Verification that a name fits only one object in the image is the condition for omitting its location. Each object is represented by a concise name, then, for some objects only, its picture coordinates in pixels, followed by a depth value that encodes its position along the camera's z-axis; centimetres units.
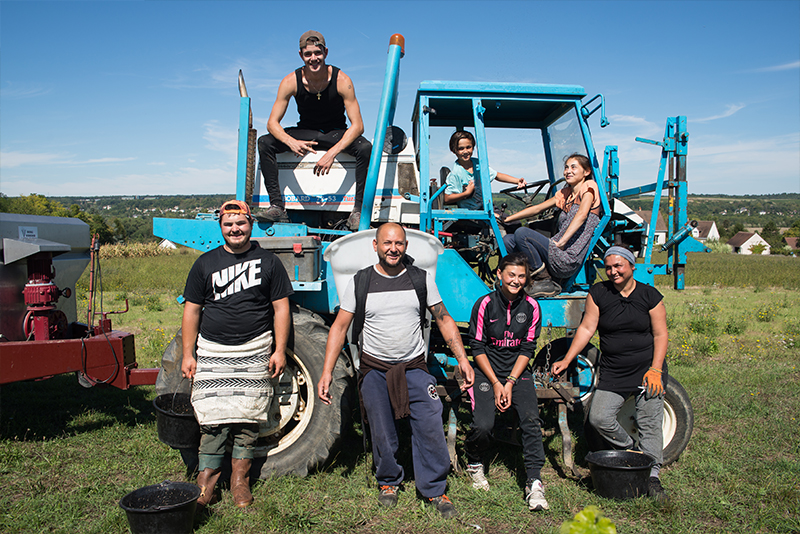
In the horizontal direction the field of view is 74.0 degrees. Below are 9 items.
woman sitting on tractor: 436
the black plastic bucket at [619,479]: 363
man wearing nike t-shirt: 361
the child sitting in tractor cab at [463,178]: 466
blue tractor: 411
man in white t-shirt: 362
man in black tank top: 461
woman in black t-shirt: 385
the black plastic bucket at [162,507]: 304
